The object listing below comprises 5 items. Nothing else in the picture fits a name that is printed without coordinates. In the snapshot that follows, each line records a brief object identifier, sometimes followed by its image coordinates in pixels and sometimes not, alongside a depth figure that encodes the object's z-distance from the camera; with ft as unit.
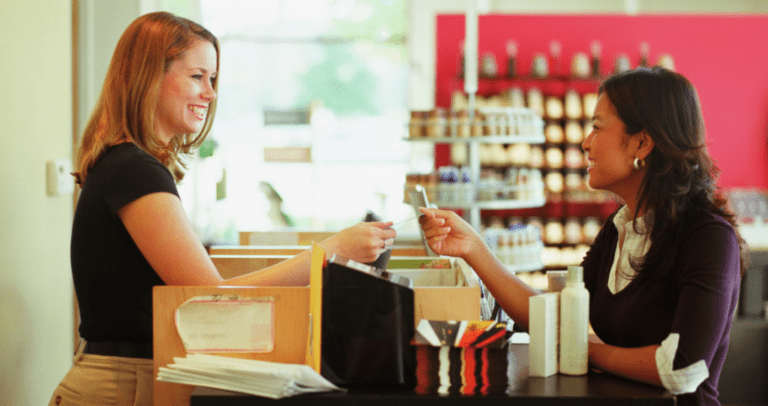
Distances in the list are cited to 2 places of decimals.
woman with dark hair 9.54
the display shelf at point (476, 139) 21.40
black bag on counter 9.42
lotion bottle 9.62
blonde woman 9.82
